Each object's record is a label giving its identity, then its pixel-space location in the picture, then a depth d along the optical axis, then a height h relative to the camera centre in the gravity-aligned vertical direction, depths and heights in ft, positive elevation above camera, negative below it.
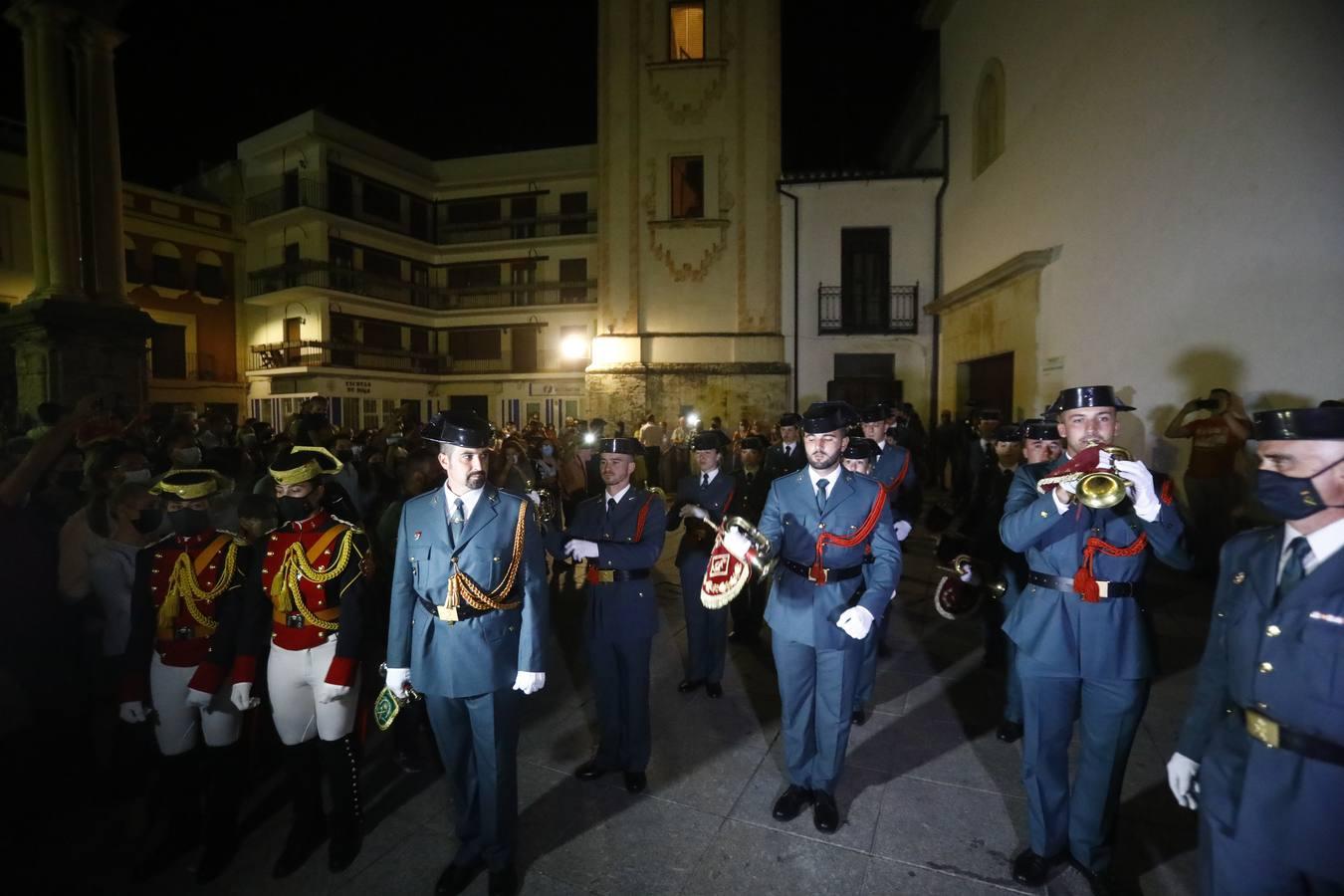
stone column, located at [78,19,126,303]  33.55 +13.50
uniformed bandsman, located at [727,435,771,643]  20.22 -3.47
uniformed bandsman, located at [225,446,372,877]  10.12 -3.52
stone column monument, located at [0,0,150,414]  30.96 +9.71
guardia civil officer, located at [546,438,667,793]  12.51 -4.43
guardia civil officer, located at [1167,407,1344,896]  6.02 -2.81
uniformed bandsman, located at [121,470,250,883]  10.29 -3.72
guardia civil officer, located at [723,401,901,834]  11.13 -3.28
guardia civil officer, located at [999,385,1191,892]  9.50 -3.60
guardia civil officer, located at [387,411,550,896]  9.66 -3.41
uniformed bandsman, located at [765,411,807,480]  23.67 -1.72
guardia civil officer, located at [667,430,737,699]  16.60 -3.92
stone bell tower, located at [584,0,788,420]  59.67 +19.05
